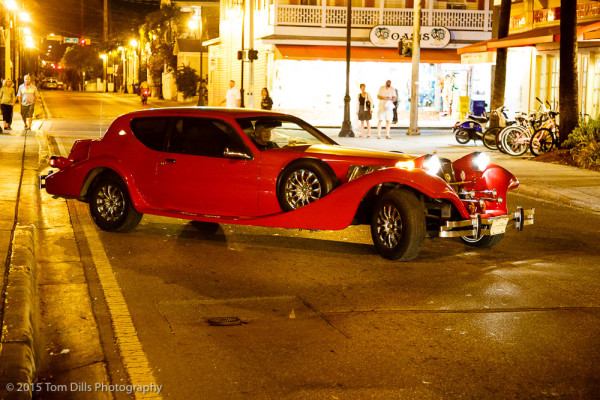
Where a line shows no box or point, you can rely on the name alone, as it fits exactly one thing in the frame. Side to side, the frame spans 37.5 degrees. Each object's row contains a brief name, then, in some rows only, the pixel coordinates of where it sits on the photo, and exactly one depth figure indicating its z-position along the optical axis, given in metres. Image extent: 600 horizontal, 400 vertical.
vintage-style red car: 8.77
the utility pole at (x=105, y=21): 93.75
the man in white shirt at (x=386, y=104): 27.62
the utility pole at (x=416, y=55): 28.55
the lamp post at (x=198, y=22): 59.26
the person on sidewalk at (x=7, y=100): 27.25
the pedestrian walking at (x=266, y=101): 30.48
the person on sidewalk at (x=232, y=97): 29.47
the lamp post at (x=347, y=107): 29.03
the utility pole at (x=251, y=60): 37.33
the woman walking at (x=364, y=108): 28.25
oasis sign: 38.94
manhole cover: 6.62
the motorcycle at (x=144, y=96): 56.12
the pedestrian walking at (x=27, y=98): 27.91
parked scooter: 25.27
